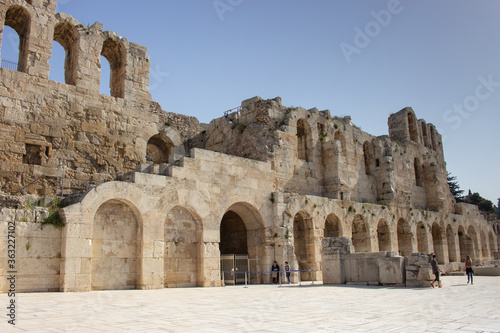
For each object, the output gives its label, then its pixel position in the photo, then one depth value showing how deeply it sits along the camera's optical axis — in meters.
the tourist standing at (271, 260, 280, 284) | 18.23
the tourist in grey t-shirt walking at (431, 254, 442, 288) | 14.59
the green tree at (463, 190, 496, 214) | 63.24
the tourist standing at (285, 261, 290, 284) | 18.23
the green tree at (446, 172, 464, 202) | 56.72
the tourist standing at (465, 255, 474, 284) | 17.18
